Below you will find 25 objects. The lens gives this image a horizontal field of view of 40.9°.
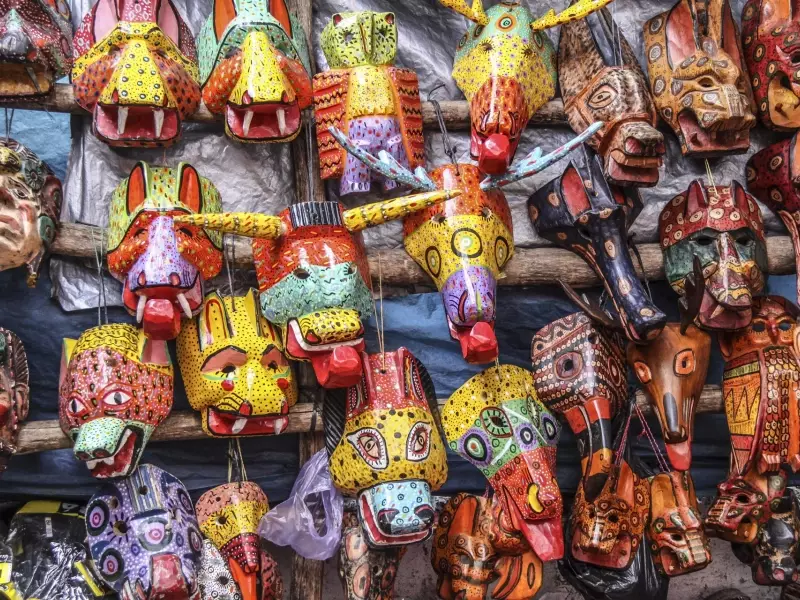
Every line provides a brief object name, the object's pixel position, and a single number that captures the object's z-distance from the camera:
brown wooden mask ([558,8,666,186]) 2.53
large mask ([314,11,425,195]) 2.48
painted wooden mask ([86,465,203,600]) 2.16
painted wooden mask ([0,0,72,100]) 2.32
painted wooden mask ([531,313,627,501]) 2.41
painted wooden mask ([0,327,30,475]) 2.28
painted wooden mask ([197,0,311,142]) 2.37
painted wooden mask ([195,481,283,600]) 2.33
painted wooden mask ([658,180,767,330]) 2.45
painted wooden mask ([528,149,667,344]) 2.43
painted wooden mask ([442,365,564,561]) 2.34
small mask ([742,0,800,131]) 2.67
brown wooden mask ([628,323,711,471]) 2.47
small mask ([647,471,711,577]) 2.46
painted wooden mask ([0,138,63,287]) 2.30
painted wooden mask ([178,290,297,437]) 2.35
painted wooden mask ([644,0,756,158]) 2.60
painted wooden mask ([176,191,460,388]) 2.21
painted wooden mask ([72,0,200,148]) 2.32
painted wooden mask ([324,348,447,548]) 2.25
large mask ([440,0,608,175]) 2.46
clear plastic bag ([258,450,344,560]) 2.39
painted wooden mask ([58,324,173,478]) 2.23
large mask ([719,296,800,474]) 2.47
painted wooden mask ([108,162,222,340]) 2.25
